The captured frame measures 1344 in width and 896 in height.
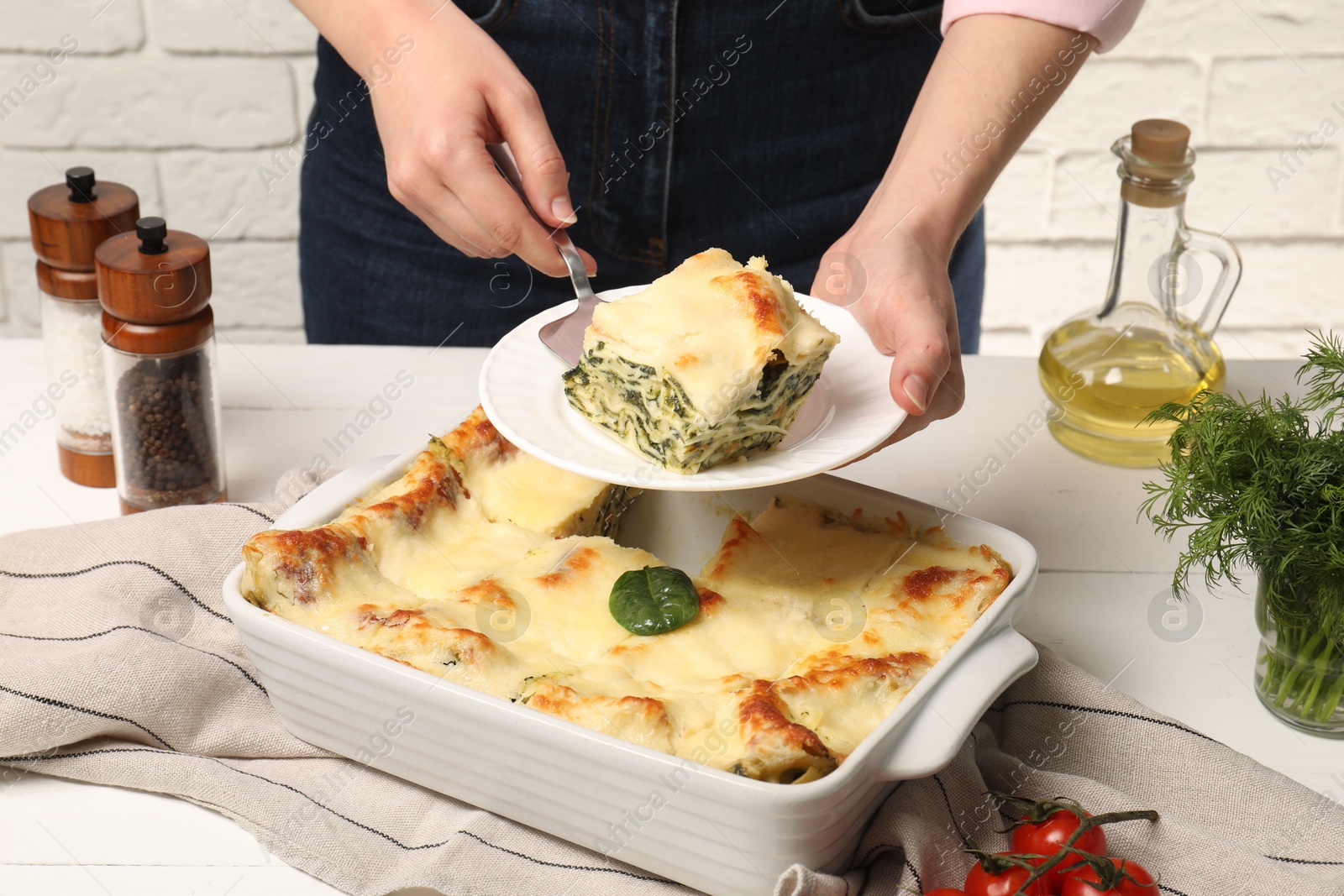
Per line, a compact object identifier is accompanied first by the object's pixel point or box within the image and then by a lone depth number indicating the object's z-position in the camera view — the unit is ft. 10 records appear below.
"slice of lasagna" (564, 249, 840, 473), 3.96
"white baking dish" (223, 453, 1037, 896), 3.70
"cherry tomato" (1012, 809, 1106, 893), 3.73
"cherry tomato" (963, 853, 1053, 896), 3.70
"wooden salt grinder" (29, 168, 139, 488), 4.48
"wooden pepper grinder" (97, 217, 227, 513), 4.31
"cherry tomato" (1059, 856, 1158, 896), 3.68
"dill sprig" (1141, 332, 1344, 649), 3.90
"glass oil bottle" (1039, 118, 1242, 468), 4.53
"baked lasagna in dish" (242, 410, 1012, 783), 3.79
